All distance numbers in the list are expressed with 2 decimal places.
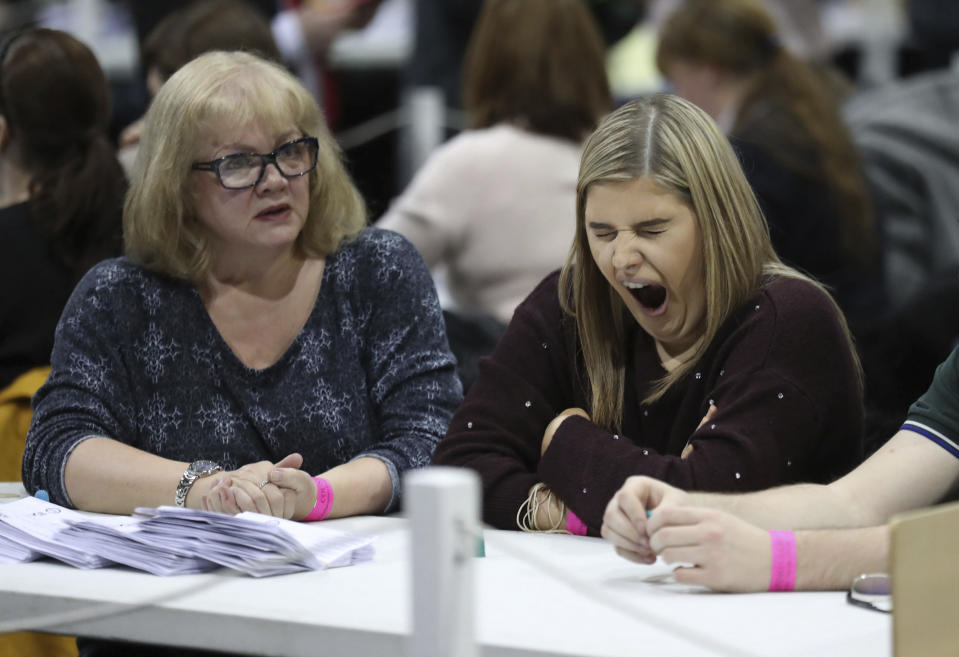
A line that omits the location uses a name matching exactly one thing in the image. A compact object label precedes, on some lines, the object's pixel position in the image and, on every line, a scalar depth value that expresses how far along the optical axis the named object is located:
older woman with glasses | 4.33
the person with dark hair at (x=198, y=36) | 6.24
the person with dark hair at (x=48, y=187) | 5.30
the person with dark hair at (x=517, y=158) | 7.08
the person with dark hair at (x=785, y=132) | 7.43
